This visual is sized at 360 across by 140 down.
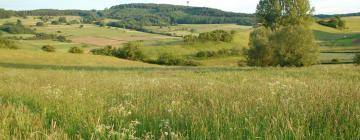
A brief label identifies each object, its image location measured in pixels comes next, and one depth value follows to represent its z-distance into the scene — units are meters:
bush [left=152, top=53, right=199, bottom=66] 87.70
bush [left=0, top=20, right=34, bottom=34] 151.38
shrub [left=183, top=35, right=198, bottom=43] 118.25
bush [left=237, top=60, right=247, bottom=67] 73.57
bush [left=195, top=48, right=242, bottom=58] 104.31
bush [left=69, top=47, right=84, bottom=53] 99.81
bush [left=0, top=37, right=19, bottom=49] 94.88
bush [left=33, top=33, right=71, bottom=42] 137.25
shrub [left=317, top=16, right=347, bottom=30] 148.12
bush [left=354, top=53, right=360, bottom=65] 49.80
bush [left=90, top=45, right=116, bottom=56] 104.61
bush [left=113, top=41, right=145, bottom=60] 98.88
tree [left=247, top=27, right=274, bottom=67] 57.55
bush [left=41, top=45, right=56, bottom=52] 100.25
